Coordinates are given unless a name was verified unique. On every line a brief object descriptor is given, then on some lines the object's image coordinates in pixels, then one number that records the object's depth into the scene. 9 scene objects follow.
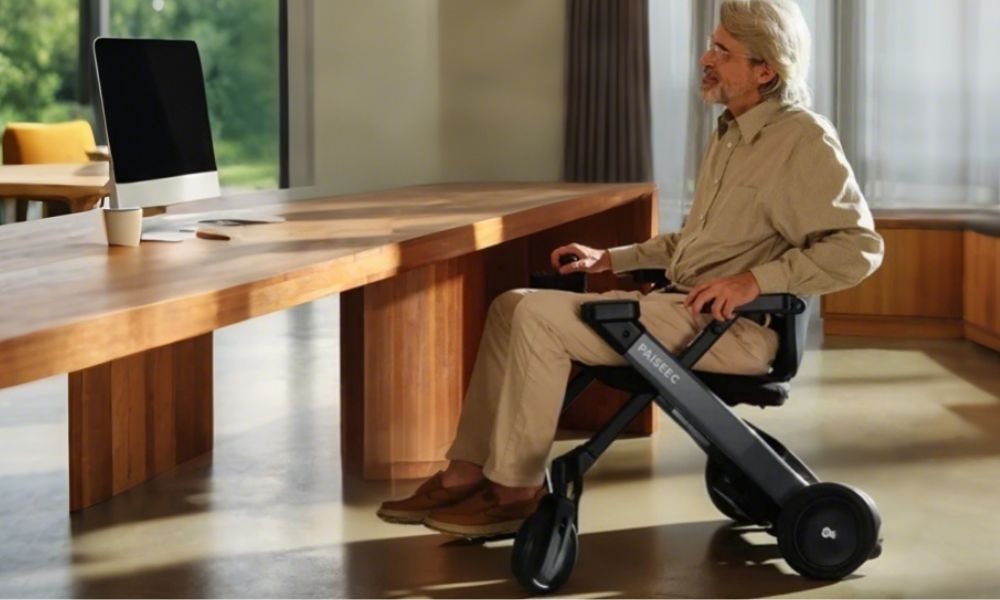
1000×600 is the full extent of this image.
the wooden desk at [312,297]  2.30
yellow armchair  7.80
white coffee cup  3.04
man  3.22
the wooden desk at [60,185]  6.01
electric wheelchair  3.17
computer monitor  3.32
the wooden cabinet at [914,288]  7.06
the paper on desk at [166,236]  3.16
